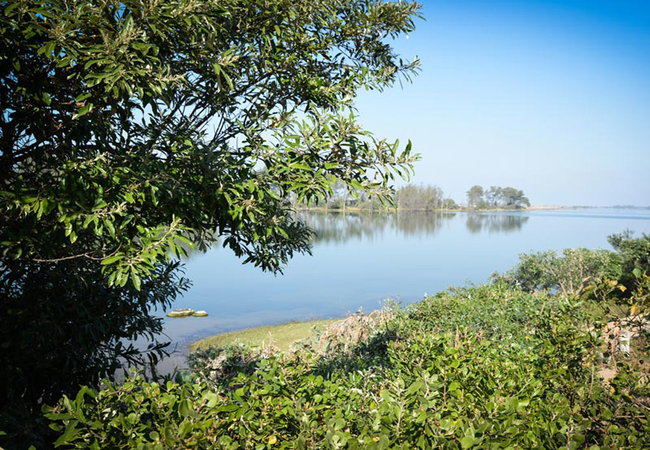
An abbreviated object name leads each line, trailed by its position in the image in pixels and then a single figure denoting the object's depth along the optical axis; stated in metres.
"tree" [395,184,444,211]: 136.62
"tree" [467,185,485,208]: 175.00
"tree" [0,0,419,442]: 2.80
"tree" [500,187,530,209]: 185.75
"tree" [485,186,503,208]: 178.50
